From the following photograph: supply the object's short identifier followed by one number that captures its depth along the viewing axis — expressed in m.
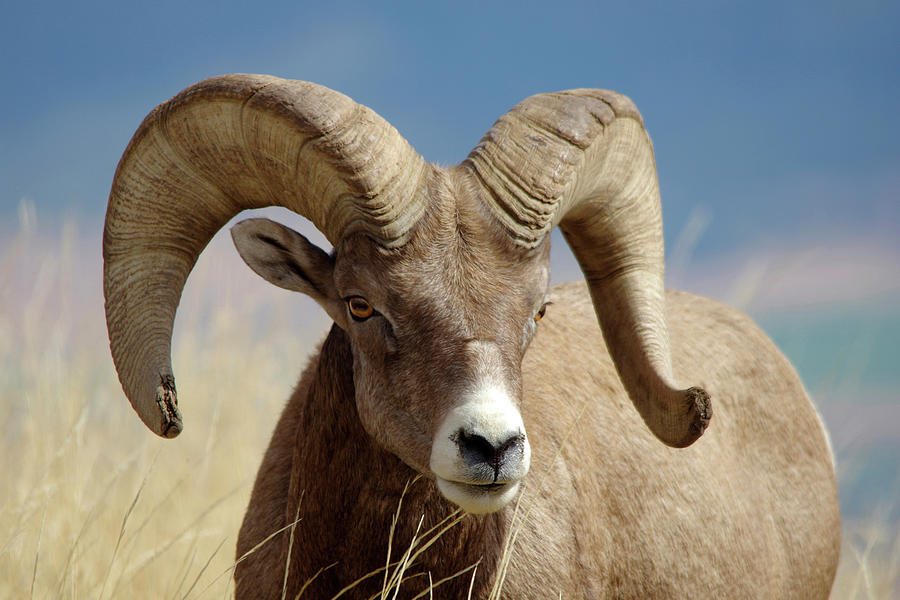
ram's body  8.59
